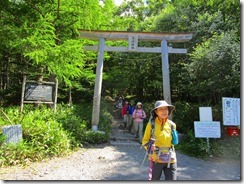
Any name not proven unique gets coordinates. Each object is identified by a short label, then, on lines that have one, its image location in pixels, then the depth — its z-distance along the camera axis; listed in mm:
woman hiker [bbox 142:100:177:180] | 2246
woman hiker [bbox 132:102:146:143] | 6061
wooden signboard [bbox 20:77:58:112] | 5071
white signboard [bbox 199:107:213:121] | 4993
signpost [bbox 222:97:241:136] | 5042
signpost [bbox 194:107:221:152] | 4930
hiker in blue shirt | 7595
